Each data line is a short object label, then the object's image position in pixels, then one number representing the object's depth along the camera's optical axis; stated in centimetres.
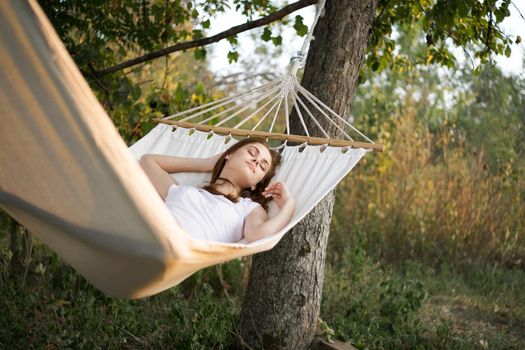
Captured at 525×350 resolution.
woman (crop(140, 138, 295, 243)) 202
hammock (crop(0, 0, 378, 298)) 131
